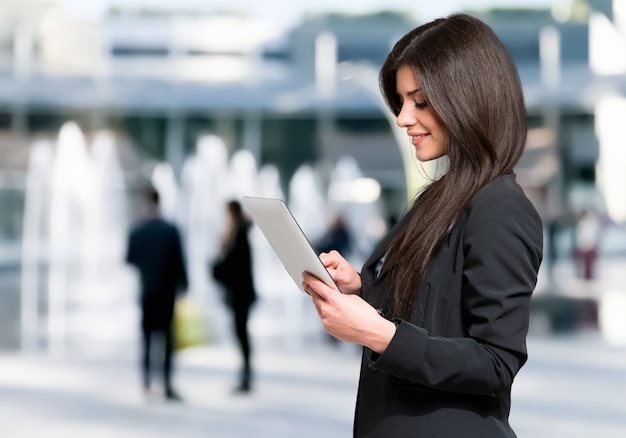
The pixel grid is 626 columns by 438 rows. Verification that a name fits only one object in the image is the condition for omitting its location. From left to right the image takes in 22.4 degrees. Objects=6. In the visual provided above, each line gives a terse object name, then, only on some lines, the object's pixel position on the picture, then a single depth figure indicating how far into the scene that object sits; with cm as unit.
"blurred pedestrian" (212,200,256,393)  954
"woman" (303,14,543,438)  195
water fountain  1685
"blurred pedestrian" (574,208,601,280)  2581
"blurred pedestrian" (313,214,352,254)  1447
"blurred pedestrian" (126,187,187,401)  911
